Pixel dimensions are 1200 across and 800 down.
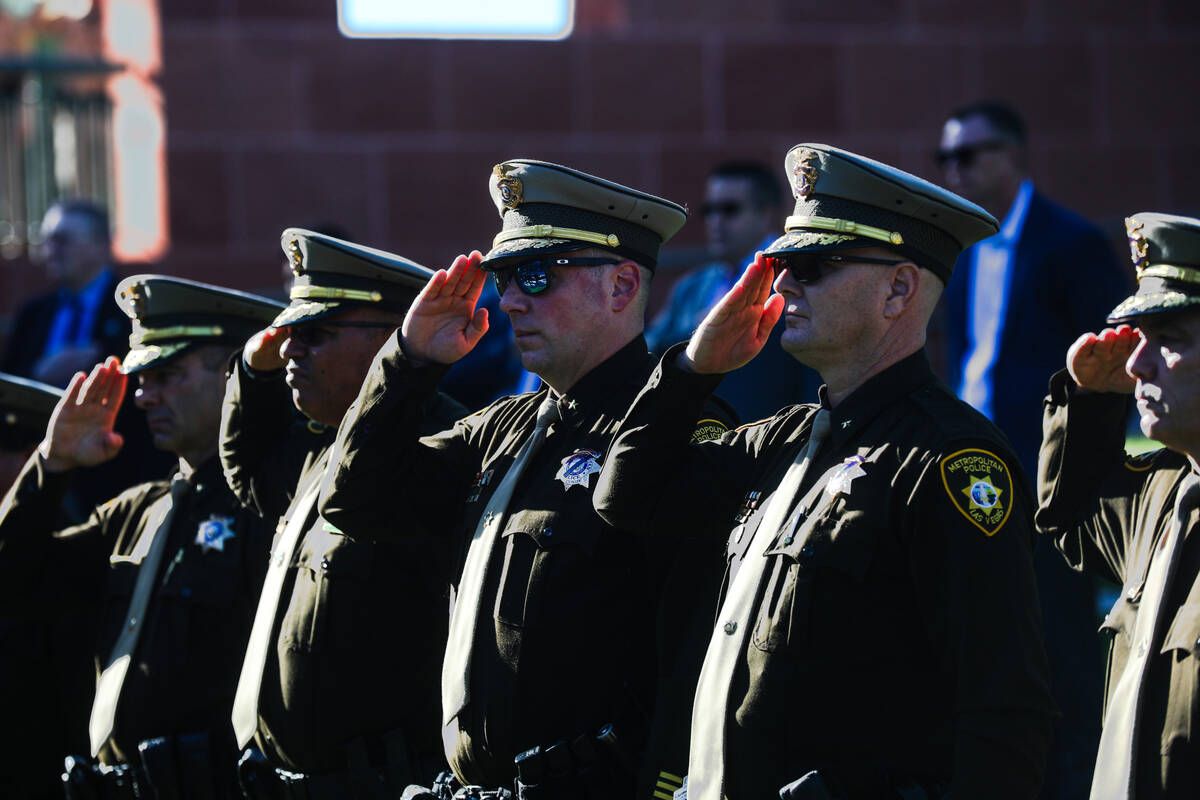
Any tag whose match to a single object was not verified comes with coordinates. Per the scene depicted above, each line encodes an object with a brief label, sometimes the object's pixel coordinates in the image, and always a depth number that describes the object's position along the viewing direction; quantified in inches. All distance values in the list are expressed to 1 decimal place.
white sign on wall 719.7
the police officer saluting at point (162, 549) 434.6
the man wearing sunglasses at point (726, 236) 601.0
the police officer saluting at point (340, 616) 380.5
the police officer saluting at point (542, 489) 323.6
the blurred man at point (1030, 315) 465.7
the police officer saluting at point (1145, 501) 269.7
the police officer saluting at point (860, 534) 271.0
